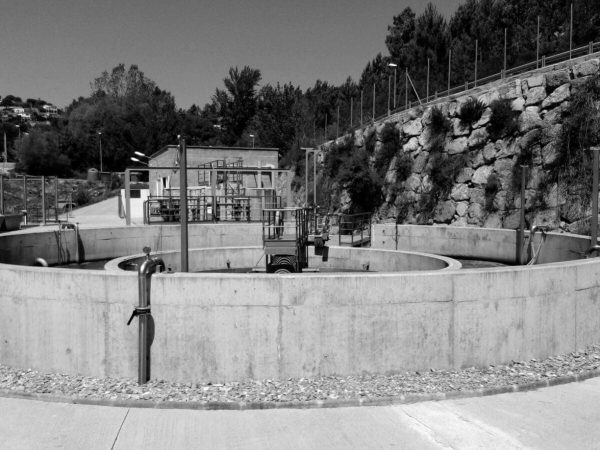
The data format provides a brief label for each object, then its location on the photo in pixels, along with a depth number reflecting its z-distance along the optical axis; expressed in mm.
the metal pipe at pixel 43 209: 29750
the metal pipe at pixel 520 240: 16703
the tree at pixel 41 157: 86750
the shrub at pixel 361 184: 35906
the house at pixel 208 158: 43872
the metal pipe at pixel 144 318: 6883
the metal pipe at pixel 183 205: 8859
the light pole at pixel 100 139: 91875
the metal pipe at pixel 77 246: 17847
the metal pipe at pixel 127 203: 26109
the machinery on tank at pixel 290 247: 14750
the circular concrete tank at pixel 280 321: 7020
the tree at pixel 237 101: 99375
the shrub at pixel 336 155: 42938
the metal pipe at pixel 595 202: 10828
